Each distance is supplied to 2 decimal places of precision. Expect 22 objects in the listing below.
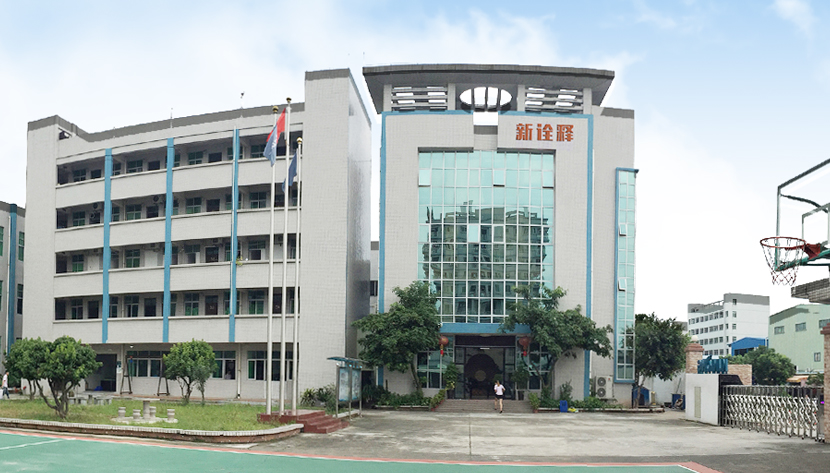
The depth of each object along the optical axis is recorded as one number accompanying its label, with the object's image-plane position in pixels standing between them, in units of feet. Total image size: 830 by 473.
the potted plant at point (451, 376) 114.32
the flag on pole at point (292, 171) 77.08
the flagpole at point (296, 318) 74.31
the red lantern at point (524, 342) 114.62
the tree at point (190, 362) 95.30
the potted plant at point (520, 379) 114.83
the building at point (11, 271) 151.53
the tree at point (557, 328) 109.09
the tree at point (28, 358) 66.08
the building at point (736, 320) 370.53
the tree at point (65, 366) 65.51
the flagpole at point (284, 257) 70.42
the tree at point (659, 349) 127.95
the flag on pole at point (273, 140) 73.90
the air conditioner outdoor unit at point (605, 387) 119.75
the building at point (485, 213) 118.11
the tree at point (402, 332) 108.58
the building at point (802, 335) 253.65
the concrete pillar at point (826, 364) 63.10
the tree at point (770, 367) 221.46
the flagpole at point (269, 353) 69.26
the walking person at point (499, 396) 104.60
